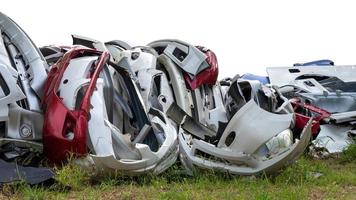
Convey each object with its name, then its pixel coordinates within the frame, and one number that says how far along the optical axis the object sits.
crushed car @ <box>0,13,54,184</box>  4.93
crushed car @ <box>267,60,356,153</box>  7.96
